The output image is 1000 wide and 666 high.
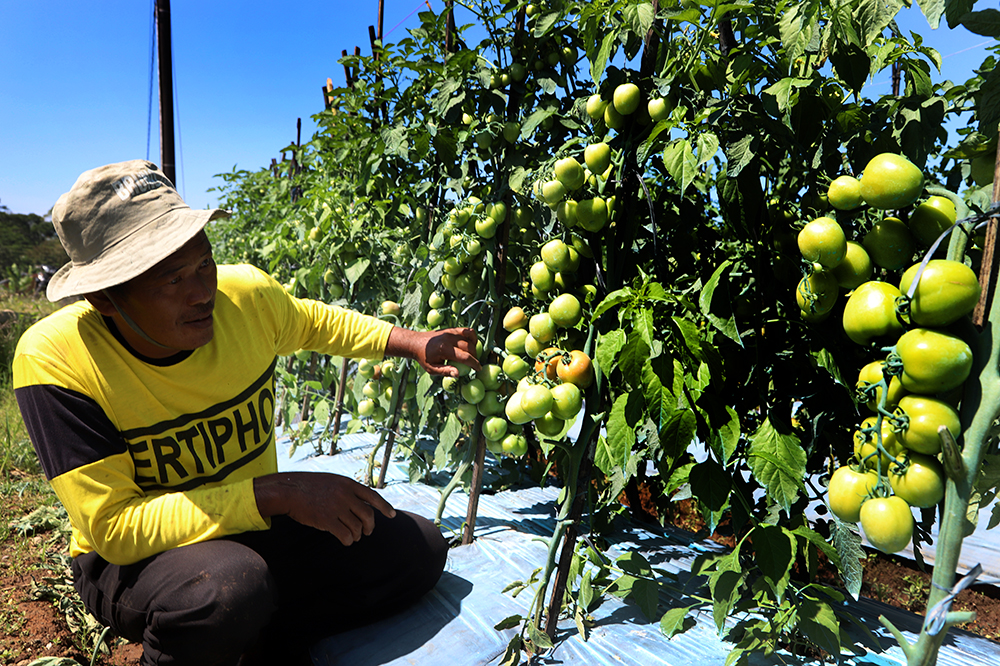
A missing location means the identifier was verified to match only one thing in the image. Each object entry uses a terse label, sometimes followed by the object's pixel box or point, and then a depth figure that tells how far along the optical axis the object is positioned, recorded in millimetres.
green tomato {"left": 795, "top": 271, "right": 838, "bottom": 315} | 934
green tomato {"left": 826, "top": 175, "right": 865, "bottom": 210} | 883
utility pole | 4758
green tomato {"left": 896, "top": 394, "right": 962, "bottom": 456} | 710
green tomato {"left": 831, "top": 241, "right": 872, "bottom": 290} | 889
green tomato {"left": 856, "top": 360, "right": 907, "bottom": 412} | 789
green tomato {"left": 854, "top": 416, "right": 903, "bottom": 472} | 758
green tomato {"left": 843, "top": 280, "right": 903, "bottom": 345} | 785
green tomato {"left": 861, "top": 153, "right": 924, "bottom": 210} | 790
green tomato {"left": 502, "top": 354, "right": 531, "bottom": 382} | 1402
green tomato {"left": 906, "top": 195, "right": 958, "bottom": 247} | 833
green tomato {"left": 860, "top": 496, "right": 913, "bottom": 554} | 719
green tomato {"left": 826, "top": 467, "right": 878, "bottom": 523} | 787
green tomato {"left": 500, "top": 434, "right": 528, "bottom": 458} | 1660
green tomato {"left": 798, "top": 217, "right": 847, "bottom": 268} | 852
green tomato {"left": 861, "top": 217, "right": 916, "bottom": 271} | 871
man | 1218
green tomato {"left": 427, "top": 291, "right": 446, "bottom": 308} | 1942
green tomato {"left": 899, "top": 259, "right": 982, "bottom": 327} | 702
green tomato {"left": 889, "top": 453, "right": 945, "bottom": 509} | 727
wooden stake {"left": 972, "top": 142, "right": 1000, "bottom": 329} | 718
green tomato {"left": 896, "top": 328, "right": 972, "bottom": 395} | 697
